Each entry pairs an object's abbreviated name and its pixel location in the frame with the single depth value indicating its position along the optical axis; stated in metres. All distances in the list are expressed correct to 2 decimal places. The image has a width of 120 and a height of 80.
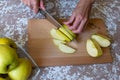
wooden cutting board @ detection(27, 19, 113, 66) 0.73
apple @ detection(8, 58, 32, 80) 0.60
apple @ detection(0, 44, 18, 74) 0.57
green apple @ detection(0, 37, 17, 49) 0.63
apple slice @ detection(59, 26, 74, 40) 0.77
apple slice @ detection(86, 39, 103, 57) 0.74
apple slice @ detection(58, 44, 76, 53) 0.75
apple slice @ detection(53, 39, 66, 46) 0.77
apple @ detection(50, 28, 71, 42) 0.77
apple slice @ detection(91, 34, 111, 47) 0.77
